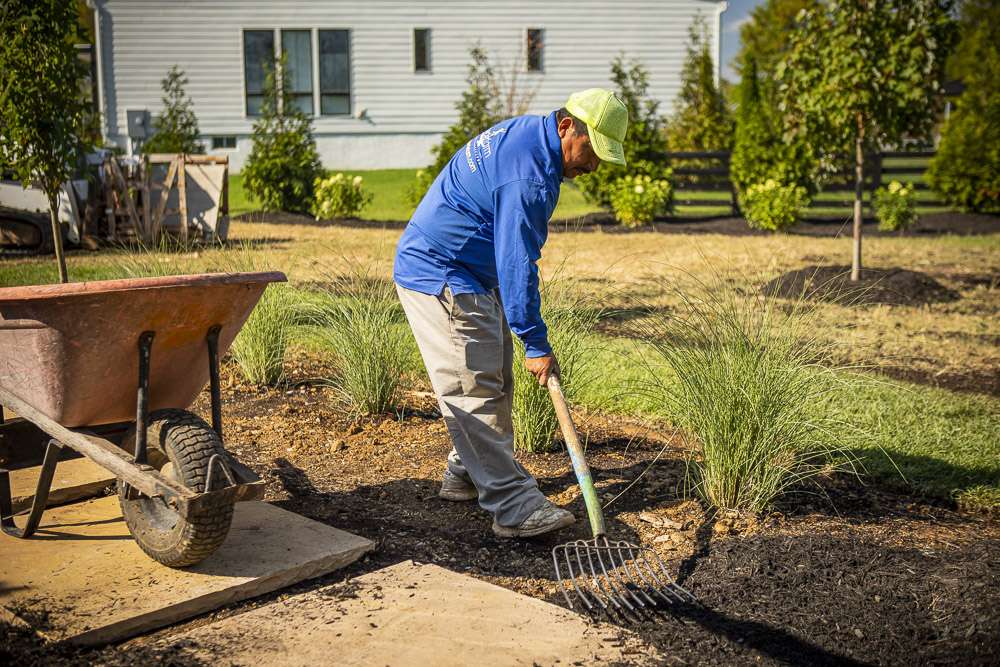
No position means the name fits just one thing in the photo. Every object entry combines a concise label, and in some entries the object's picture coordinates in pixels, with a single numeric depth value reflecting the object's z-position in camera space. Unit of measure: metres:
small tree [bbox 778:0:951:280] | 9.79
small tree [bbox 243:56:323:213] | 17.41
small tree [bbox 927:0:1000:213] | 16.98
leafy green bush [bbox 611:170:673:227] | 16.05
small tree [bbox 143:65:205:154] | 17.67
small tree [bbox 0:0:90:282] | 7.30
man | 3.53
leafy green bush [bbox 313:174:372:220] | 16.95
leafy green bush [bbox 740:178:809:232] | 15.43
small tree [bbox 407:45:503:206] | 16.66
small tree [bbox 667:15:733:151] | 23.42
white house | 23.83
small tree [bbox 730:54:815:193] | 16.14
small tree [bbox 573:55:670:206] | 16.75
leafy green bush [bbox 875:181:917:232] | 15.65
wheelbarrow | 3.16
